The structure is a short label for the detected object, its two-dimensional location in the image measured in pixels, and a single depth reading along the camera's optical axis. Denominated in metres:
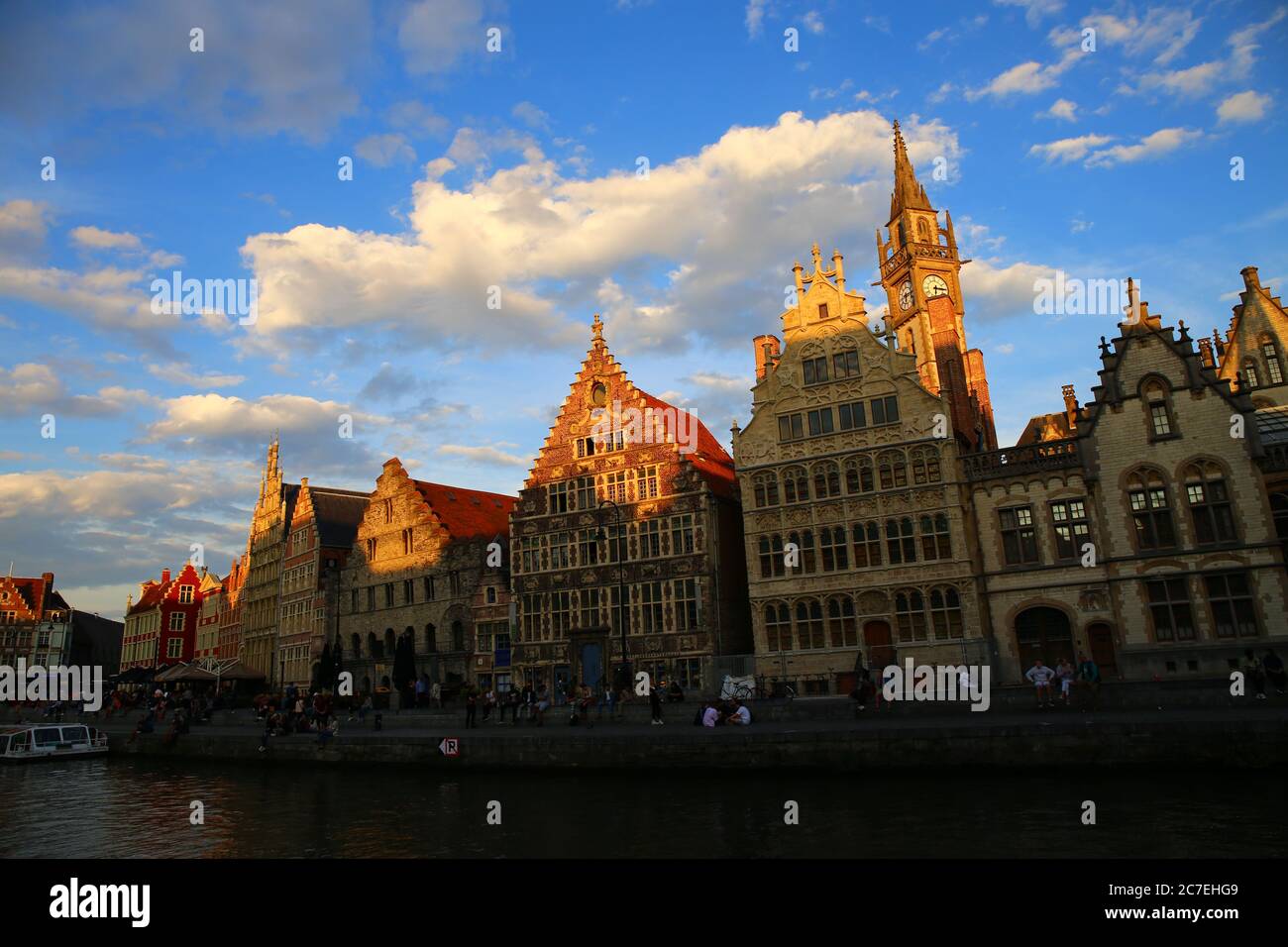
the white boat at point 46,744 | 40.75
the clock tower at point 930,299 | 49.94
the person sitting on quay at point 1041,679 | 25.77
